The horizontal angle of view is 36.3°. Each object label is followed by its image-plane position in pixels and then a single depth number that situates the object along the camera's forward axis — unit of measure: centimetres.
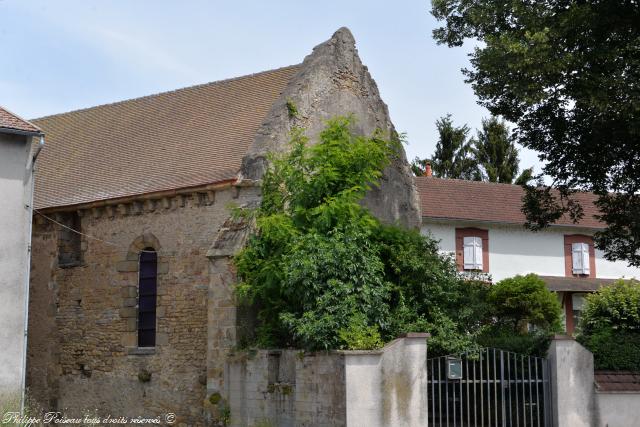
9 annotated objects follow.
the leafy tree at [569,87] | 1745
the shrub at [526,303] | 3103
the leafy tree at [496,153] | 4747
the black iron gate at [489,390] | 1669
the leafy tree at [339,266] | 1722
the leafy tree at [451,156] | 4797
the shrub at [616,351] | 1795
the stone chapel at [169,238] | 1998
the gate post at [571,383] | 1711
